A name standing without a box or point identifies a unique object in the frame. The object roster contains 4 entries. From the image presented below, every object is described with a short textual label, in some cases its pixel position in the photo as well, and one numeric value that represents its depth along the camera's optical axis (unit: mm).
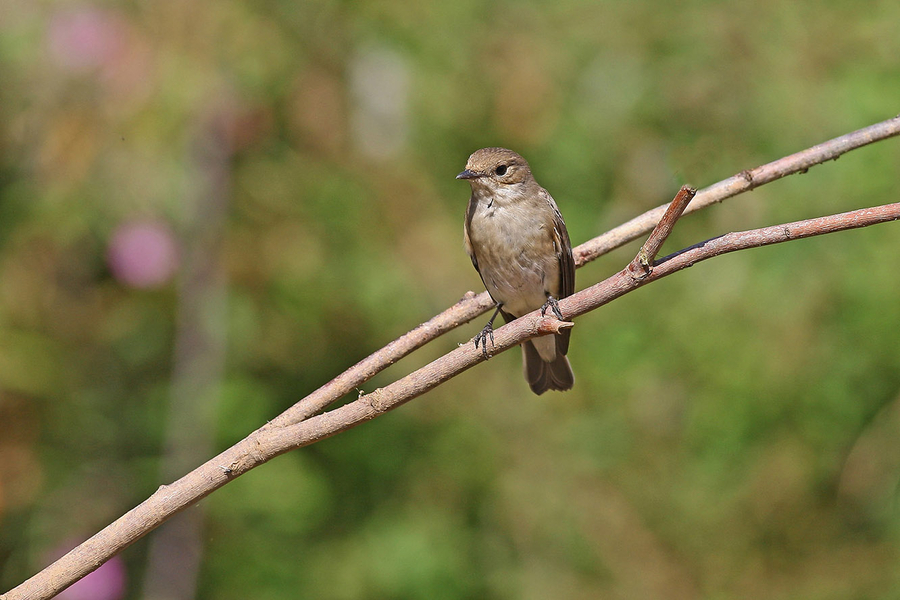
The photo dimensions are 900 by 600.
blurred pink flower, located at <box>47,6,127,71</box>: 8203
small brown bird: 6836
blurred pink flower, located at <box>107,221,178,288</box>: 8266
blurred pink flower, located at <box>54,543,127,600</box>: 7648
